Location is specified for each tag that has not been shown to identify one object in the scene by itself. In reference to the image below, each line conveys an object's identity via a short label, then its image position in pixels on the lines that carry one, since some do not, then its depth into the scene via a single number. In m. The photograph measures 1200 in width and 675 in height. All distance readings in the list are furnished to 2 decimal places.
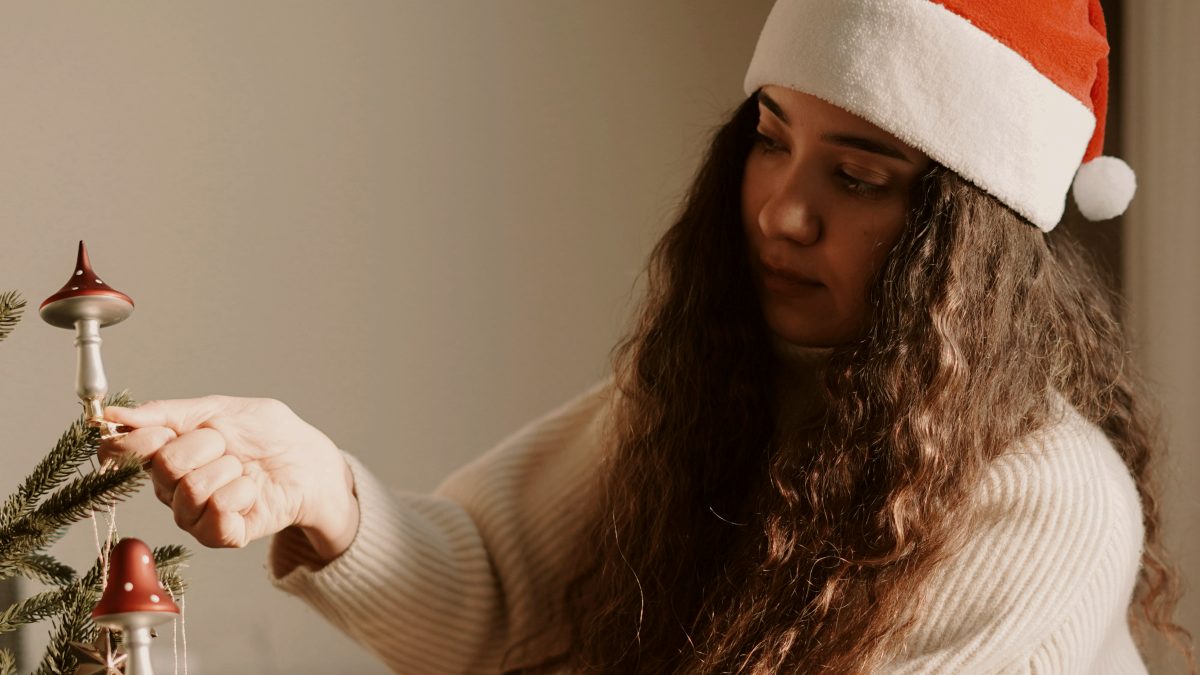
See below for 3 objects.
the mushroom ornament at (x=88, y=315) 1.66
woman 1.98
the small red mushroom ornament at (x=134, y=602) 1.61
